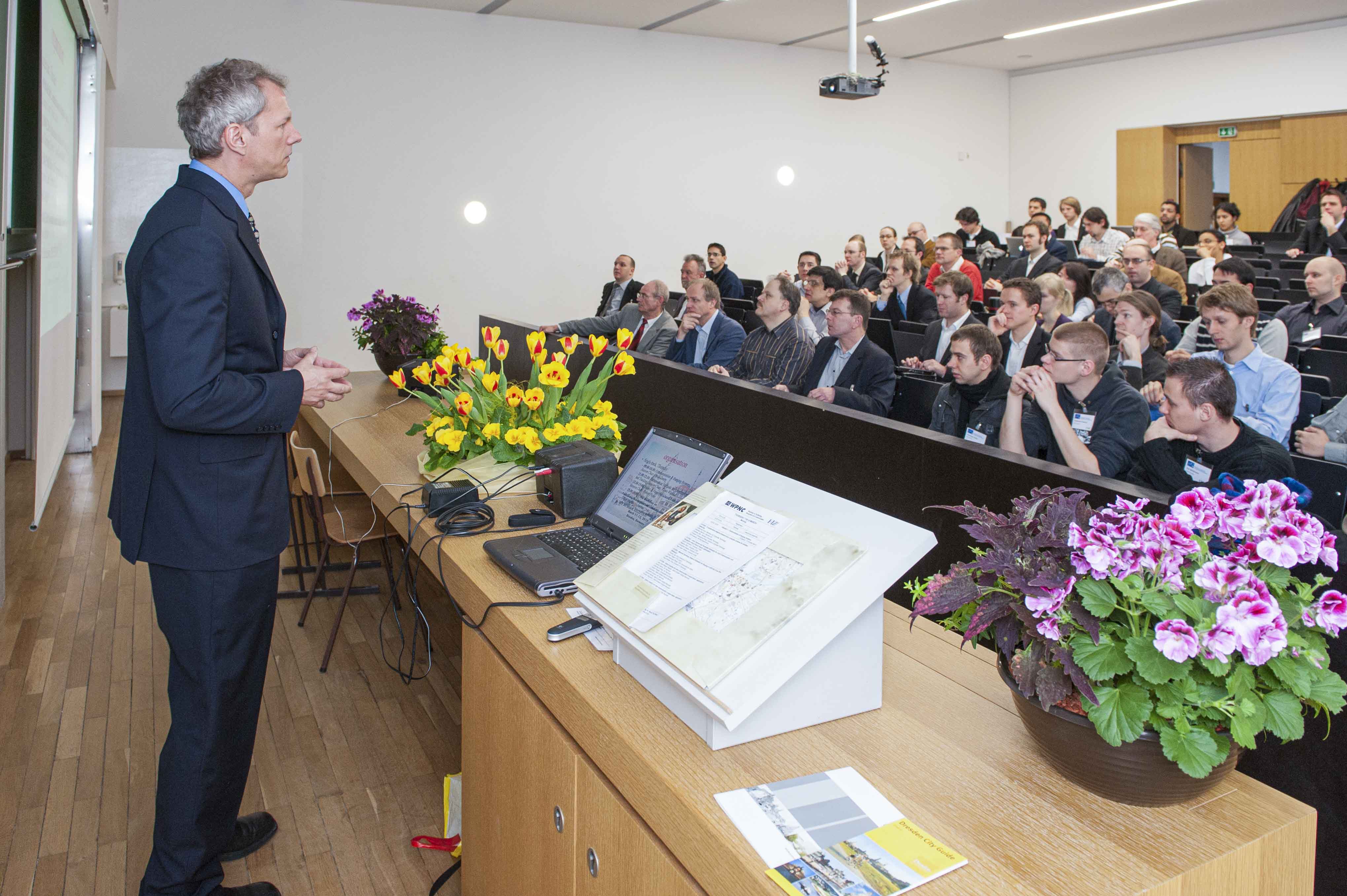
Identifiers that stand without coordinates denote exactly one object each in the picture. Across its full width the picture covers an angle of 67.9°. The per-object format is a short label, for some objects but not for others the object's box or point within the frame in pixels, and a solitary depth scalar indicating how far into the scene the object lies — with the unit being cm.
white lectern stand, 123
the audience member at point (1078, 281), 633
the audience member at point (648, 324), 615
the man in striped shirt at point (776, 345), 515
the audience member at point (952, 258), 828
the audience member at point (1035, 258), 892
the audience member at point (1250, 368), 402
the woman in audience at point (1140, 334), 447
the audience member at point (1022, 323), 489
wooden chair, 335
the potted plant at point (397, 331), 433
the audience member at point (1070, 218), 1070
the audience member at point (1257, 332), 524
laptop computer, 188
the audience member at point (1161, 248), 813
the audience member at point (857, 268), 908
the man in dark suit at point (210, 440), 178
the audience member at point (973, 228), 1067
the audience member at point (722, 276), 946
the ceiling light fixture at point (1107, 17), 958
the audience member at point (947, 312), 551
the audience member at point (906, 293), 742
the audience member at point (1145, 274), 653
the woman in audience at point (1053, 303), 546
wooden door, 1239
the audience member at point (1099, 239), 970
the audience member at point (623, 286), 882
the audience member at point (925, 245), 1046
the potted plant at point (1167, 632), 103
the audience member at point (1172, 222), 998
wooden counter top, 106
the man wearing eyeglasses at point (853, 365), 426
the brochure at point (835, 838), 102
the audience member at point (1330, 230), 884
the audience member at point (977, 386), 353
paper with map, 126
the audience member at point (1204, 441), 260
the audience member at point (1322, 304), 573
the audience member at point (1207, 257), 863
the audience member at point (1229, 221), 977
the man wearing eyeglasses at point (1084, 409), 326
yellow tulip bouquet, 253
